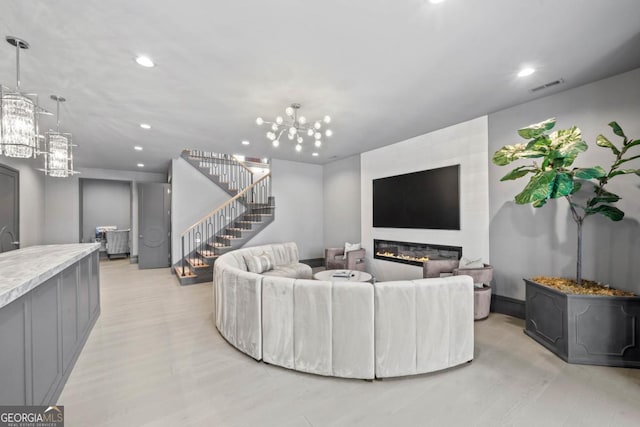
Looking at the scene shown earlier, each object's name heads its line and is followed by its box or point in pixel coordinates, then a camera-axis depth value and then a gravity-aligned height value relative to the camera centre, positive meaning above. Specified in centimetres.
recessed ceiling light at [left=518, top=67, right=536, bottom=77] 292 +155
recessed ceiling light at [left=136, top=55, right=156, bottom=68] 262 +153
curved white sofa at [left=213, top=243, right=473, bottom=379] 241 -103
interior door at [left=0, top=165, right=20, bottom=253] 509 +15
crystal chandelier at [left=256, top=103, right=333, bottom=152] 350 +132
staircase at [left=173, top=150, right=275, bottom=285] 664 -10
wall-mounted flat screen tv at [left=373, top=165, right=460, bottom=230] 476 +27
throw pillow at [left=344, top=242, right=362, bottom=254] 648 -80
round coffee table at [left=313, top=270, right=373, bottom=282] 420 -100
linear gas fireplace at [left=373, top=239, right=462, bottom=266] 488 -77
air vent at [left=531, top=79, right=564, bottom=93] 319 +156
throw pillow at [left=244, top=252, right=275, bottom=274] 477 -88
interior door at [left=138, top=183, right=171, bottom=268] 743 -27
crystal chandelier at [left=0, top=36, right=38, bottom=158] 207 +72
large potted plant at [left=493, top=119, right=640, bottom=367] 269 -87
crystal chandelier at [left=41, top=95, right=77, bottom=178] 308 +70
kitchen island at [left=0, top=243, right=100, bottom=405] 151 -77
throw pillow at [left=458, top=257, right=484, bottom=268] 405 -76
